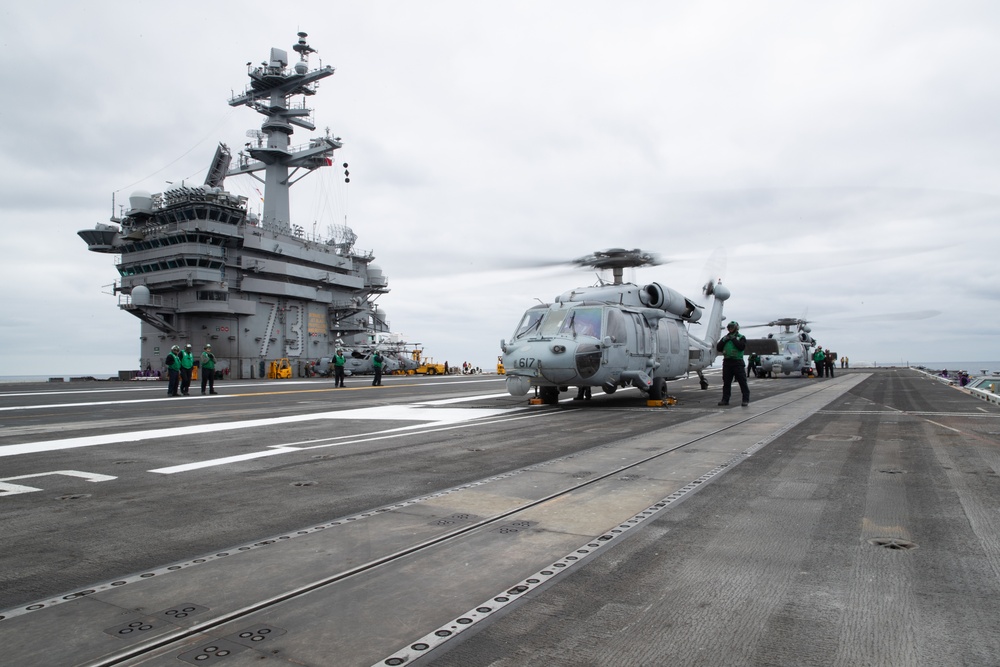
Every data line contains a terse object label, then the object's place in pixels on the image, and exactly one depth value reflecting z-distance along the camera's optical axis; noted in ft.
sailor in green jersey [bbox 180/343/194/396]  67.82
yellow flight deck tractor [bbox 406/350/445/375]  177.58
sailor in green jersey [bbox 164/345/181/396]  65.87
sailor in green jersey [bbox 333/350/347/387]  84.74
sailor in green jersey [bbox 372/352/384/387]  88.30
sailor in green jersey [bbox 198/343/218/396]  70.03
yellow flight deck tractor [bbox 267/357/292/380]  140.15
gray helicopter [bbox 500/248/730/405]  41.98
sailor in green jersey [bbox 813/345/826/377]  115.65
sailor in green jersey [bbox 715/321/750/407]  46.16
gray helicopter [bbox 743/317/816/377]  117.39
